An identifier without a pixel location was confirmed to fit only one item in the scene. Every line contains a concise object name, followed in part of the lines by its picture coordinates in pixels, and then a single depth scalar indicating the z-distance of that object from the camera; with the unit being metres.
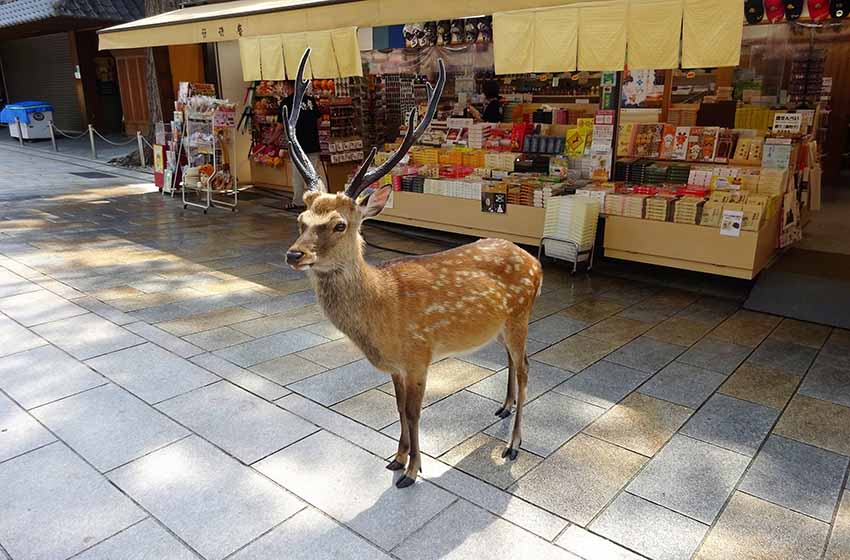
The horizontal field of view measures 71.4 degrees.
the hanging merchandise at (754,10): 5.89
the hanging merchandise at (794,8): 5.74
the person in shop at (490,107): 9.97
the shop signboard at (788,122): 7.18
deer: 3.01
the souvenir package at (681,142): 7.43
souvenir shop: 6.18
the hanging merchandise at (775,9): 5.82
